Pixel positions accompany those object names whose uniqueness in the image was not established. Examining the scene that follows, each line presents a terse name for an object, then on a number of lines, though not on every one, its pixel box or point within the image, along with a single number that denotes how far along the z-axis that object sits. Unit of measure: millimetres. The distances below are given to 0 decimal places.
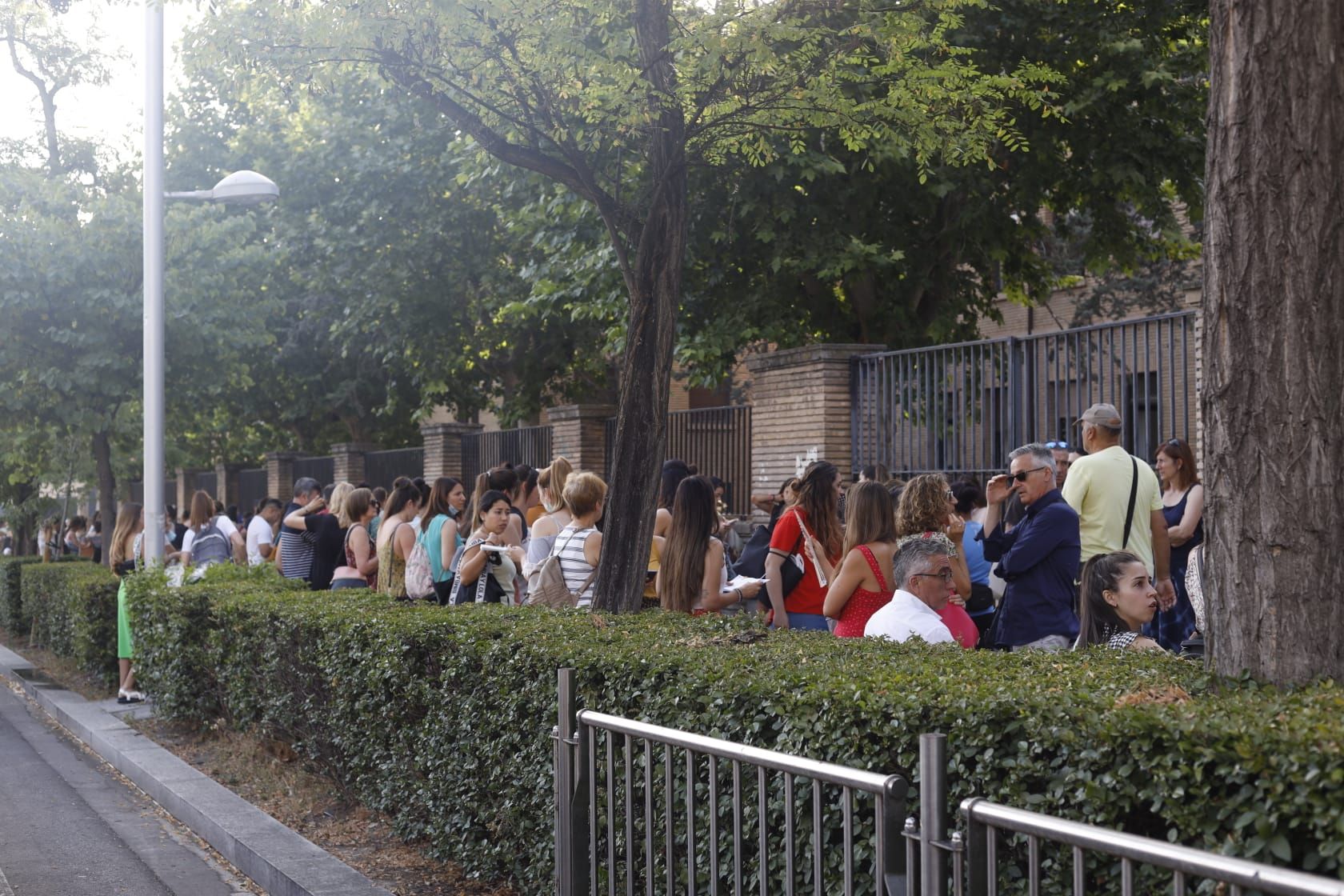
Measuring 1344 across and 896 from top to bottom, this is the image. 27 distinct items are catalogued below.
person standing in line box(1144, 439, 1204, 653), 9383
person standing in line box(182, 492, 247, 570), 13828
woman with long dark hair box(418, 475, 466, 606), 10211
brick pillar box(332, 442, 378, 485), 29297
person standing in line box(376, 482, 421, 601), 10391
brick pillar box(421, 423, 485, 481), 25000
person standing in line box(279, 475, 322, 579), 12742
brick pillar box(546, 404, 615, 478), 20719
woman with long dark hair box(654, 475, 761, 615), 8016
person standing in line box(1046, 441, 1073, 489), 10703
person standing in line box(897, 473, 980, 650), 7500
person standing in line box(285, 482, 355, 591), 12141
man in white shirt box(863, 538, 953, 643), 6125
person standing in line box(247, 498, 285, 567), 16047
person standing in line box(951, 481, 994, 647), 8836
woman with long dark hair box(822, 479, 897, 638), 6875
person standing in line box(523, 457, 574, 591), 9445
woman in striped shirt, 8422
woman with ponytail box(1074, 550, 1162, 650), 5930
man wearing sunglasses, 7094
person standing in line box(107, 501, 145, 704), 13281
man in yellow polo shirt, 8195
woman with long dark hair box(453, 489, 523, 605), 9305
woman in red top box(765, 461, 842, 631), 8352
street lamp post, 13867
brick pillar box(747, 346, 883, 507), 15523
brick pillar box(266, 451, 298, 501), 32500
